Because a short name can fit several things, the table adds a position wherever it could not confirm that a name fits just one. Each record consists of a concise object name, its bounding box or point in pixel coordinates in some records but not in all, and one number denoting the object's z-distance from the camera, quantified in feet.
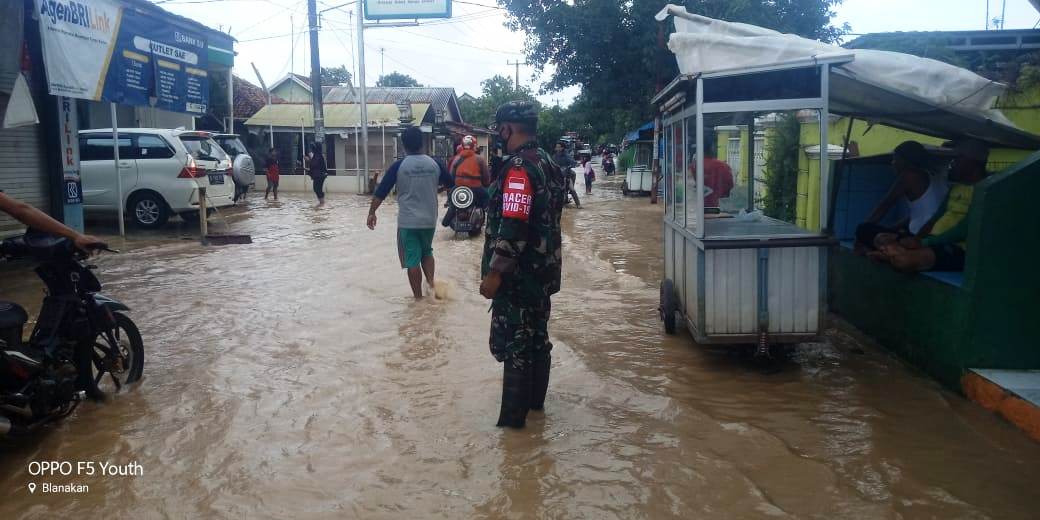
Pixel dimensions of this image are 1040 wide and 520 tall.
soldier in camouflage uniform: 13.82
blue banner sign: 32.24
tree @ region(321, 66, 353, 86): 220.02
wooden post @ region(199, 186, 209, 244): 40.91
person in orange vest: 40.40
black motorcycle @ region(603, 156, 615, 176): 151.64
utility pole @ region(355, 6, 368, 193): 81.56
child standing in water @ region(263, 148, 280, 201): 74.74
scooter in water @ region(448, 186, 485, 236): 42.06
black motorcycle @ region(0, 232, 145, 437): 12.84
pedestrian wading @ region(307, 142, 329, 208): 69.97
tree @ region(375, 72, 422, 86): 247.68
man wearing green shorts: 24.86
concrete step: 13.96
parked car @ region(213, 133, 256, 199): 59.41
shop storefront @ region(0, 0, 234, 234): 31.09
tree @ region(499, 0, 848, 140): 67.15
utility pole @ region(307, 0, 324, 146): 79.61
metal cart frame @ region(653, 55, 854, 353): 16.80
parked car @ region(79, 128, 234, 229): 44.86
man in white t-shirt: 19.94
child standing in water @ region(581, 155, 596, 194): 92.64
